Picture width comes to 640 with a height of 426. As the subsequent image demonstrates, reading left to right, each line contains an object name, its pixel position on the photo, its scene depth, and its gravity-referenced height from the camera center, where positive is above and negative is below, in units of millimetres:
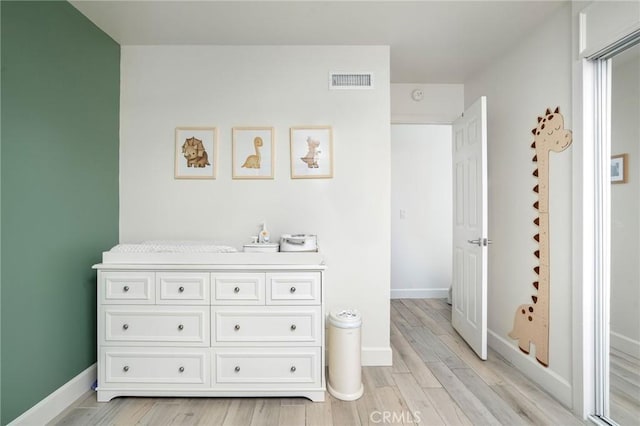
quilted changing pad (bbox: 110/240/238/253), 1931 -239
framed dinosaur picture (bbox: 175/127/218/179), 2359 +491
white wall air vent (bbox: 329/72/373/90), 2363 +1085
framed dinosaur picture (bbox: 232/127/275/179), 2359 +496
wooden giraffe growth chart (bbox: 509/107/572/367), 2014 -130
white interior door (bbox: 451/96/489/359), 2377 -123
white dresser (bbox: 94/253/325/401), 1878 -783
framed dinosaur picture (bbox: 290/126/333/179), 2365 +503
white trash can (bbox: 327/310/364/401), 1905 -960
